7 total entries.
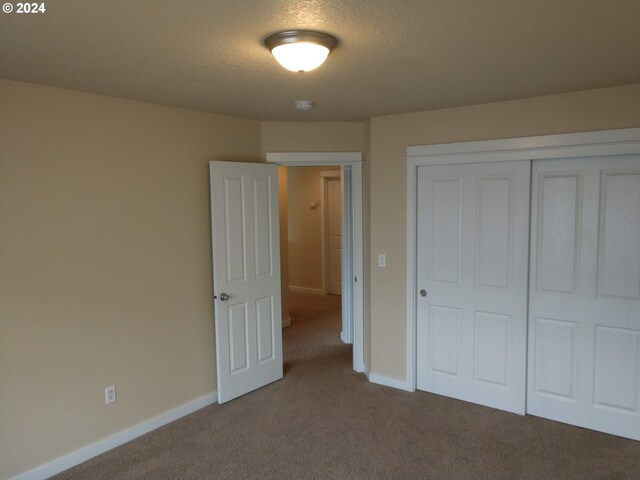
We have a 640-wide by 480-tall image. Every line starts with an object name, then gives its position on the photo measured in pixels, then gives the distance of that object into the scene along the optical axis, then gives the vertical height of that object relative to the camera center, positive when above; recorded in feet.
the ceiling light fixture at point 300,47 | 6.44 +2.33
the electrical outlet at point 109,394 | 10.43 -4.00
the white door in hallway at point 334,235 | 26.30 -1.30
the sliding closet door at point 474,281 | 11.73 -1.88
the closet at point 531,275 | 10.50 -1.63
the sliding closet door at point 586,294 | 10.41 -2.00
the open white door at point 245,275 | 12.54 -1.75
